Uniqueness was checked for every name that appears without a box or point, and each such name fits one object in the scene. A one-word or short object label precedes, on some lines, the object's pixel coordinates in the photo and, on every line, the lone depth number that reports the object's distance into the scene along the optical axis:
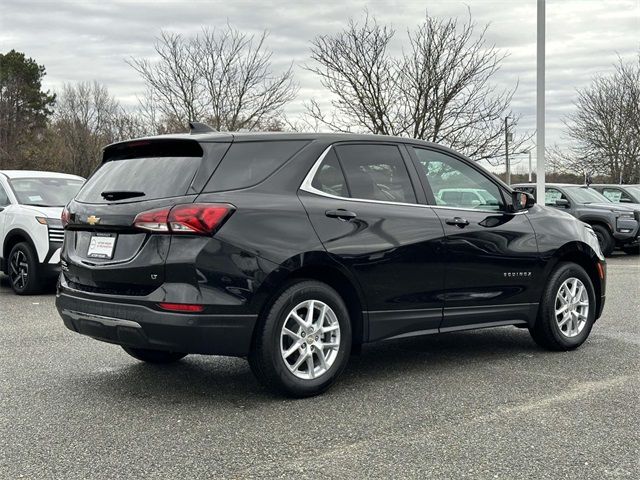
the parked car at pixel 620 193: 17.91
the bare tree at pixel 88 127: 35.91
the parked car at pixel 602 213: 15.84
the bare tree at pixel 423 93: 21.53
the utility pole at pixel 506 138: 21.12
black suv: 4.26
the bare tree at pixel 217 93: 24.66
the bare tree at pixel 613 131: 35.06
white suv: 9.53
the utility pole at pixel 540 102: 14.37
